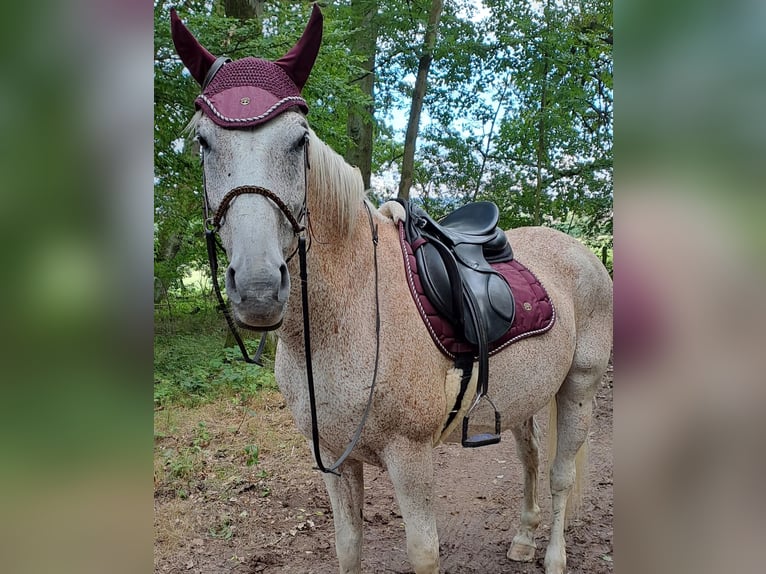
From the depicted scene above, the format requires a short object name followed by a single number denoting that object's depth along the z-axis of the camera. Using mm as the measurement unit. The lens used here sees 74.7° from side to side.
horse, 1263
